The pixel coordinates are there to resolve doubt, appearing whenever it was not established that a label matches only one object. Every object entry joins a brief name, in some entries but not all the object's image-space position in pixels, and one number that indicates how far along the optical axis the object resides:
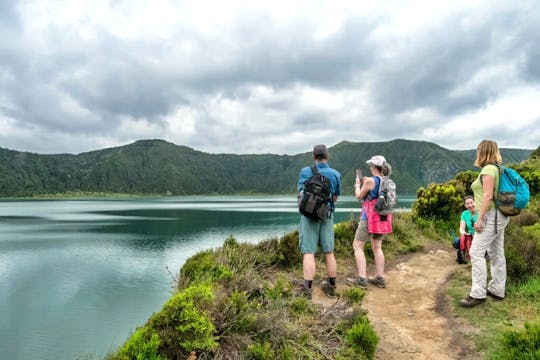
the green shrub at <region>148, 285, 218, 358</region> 3.56
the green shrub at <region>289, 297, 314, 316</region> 4.70
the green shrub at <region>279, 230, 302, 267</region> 7.46
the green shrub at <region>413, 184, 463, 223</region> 12.30
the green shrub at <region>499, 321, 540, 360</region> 3.11
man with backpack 5.27
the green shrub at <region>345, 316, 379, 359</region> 3.80
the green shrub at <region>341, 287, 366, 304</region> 5.11
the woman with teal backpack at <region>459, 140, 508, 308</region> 4.77
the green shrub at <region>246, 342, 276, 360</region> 3.57
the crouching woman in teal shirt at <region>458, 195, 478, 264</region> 7.69
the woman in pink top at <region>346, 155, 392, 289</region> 6.03
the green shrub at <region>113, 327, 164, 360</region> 3.32
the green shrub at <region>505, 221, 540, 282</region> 5.64
